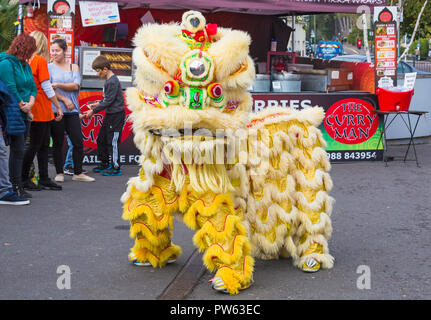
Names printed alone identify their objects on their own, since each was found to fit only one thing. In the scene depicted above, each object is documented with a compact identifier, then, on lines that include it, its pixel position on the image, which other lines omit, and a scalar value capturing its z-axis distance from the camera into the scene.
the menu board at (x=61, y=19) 9.41
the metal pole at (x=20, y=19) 10.45
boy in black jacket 8.78
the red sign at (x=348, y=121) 10.33
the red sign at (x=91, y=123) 9.67
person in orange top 7.55
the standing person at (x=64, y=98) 8.13
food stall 9.88
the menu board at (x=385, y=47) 10.52
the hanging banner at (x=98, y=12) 9.85
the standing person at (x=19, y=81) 6.89
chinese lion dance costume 4.20
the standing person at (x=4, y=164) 6.74
